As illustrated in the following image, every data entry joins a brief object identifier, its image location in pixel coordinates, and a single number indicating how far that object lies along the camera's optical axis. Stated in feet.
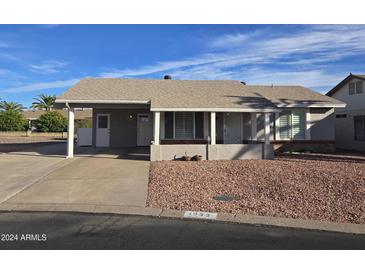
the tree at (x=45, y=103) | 191.83
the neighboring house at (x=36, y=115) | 164.78
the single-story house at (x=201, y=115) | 51.01
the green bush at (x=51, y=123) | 142.51
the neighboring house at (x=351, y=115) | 67.36
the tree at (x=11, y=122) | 144.97
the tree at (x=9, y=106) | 183.93
